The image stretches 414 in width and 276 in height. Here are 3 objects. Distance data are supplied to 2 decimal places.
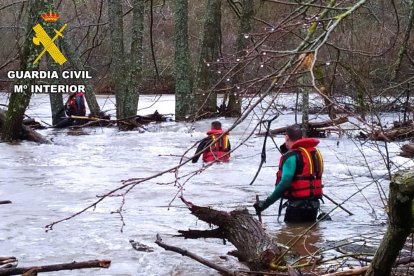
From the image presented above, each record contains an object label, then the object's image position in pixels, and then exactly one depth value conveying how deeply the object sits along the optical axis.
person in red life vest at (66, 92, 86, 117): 26.14
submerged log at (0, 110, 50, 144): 20.25
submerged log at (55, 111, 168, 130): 25.92
